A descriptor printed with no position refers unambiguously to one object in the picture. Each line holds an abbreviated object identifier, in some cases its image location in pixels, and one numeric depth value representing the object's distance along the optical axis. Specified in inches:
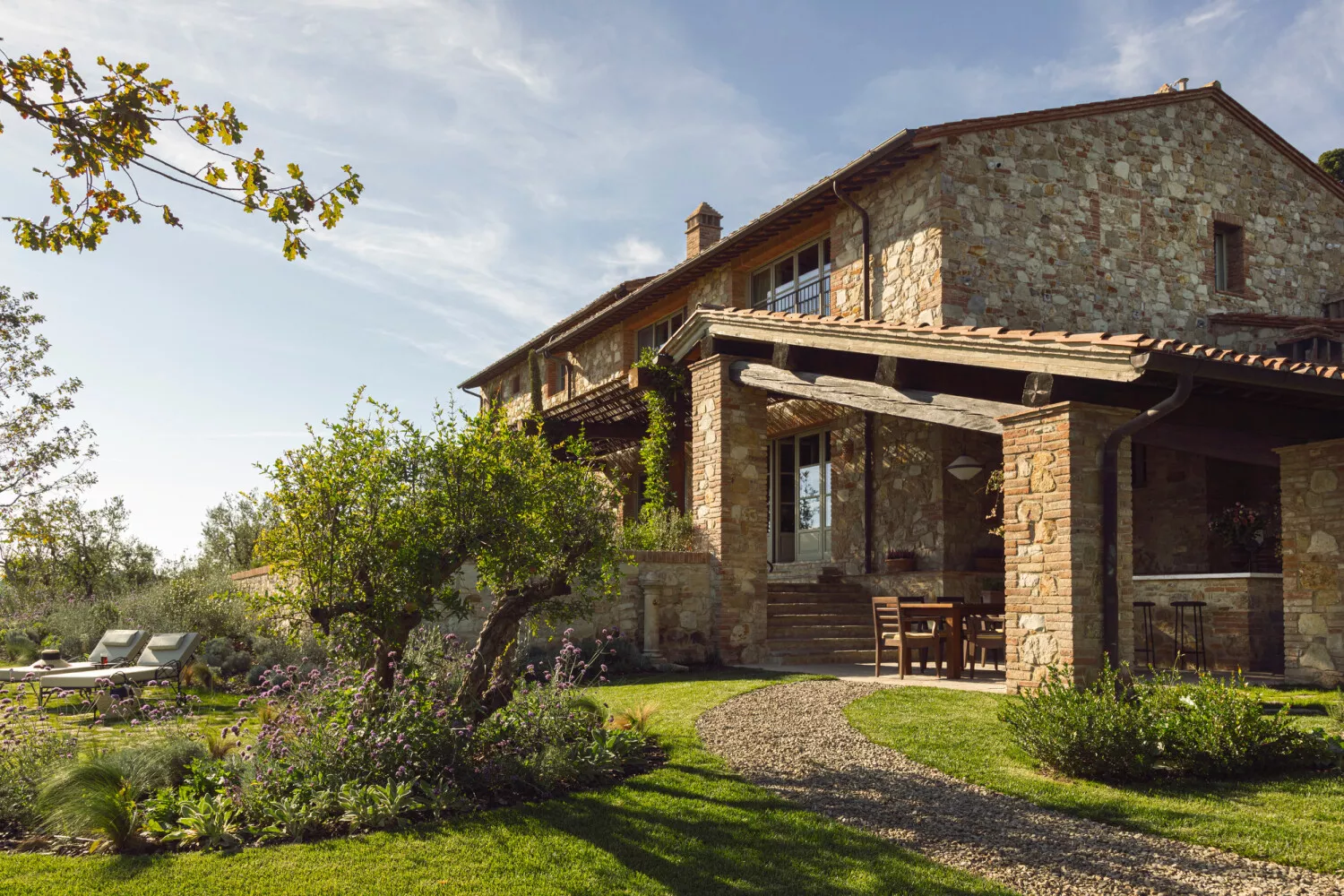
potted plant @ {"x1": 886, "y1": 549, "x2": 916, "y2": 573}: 515.8
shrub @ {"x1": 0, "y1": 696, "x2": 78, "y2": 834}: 208.7
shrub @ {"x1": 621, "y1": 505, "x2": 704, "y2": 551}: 501.7
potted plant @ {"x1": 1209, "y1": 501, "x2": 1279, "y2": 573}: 482.3
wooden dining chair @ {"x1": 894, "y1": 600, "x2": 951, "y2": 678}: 386.6
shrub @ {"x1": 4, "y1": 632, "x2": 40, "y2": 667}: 542.9
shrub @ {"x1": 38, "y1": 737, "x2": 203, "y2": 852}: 193.0
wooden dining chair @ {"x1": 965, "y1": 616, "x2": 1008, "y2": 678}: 379.2
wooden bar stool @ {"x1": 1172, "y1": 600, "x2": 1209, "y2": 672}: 408.5
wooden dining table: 380.8
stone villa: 293.6
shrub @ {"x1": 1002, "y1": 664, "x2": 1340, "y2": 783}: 226.2
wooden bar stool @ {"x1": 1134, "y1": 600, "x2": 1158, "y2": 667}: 427.5
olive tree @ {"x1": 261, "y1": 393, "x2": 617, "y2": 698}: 240.5
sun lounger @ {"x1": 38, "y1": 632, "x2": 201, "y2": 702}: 376.5
